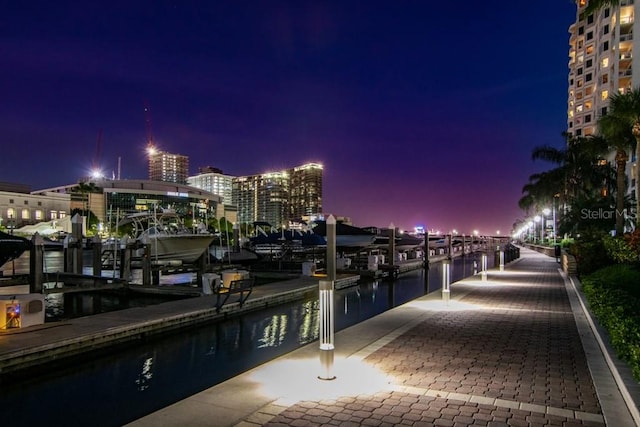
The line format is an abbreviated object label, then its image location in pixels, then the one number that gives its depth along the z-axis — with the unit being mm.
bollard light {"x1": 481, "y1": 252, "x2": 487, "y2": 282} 22219
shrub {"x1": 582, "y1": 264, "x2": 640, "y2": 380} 6286
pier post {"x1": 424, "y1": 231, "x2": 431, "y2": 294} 33094
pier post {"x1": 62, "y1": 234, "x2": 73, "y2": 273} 25234
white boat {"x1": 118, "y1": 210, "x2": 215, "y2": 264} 30578
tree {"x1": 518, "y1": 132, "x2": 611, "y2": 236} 52094
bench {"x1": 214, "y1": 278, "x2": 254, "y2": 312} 15605
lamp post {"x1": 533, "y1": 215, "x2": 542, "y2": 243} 91562
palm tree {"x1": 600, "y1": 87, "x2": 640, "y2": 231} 20328
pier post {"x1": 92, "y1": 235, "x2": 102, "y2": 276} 24094
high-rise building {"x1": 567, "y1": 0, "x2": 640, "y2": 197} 69500
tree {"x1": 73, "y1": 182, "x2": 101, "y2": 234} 94119
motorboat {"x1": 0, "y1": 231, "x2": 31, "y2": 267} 17906
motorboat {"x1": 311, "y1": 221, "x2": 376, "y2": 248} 46750
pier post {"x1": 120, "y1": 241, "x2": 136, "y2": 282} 22723
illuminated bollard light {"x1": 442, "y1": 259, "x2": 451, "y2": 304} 14734
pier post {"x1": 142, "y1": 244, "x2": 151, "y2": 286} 22766
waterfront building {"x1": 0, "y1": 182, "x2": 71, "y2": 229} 121825
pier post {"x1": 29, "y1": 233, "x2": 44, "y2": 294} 16562
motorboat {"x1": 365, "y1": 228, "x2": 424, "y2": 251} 62719
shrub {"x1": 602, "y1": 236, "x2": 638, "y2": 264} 16859
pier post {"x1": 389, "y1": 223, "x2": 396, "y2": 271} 33812
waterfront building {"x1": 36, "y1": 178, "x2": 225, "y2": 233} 145625
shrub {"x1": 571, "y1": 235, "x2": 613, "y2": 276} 20375
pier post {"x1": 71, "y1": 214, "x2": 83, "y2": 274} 23812
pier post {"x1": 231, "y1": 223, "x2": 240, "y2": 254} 44241
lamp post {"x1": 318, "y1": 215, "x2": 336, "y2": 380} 7012
